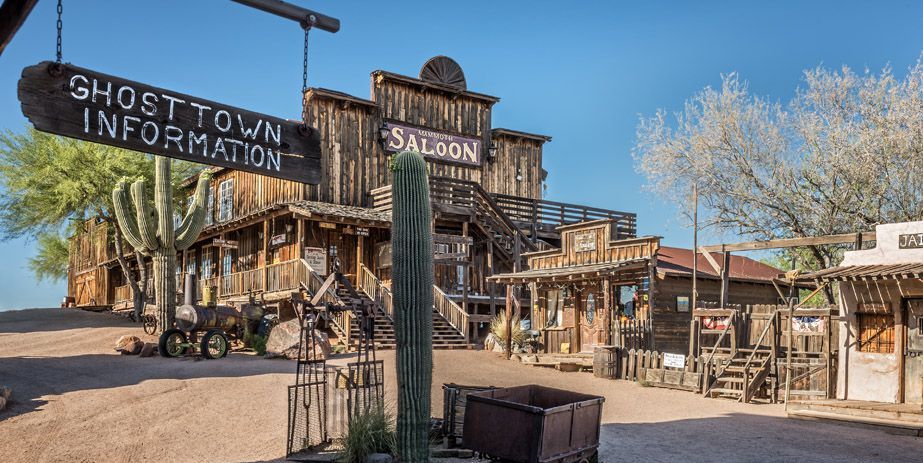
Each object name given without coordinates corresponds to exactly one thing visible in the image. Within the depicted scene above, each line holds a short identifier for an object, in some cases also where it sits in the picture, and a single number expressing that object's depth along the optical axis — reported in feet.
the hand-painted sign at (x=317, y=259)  87.25
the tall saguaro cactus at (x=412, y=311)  29.01
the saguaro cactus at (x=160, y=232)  75.46
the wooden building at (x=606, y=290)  66.69
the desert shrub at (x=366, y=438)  30.66
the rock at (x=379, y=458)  29.76
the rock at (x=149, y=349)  64.08
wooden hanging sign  18.39
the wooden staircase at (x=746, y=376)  54.08
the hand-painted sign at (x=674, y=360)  59.11
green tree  102.01
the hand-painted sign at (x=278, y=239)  91.76
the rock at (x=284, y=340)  64.95
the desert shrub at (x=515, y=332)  75.36
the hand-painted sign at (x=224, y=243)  97.30
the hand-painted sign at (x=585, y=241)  75.10
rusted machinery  64.18
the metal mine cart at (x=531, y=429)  27.96
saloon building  85.92
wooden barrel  63.31
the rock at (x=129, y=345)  65.05
